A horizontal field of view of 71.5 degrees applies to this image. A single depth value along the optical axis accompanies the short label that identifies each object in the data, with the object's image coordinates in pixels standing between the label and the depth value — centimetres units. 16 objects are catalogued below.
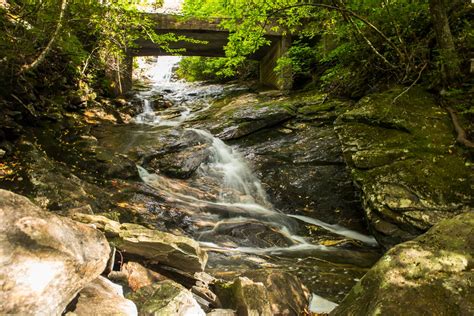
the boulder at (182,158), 875
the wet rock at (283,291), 365
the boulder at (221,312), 311
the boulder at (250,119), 1067
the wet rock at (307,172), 759
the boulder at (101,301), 223
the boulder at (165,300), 264
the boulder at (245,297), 328
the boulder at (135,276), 310
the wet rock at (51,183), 573
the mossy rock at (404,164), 529
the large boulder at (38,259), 171
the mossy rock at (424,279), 242
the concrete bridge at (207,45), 1352
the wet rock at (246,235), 619
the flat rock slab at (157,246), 357
